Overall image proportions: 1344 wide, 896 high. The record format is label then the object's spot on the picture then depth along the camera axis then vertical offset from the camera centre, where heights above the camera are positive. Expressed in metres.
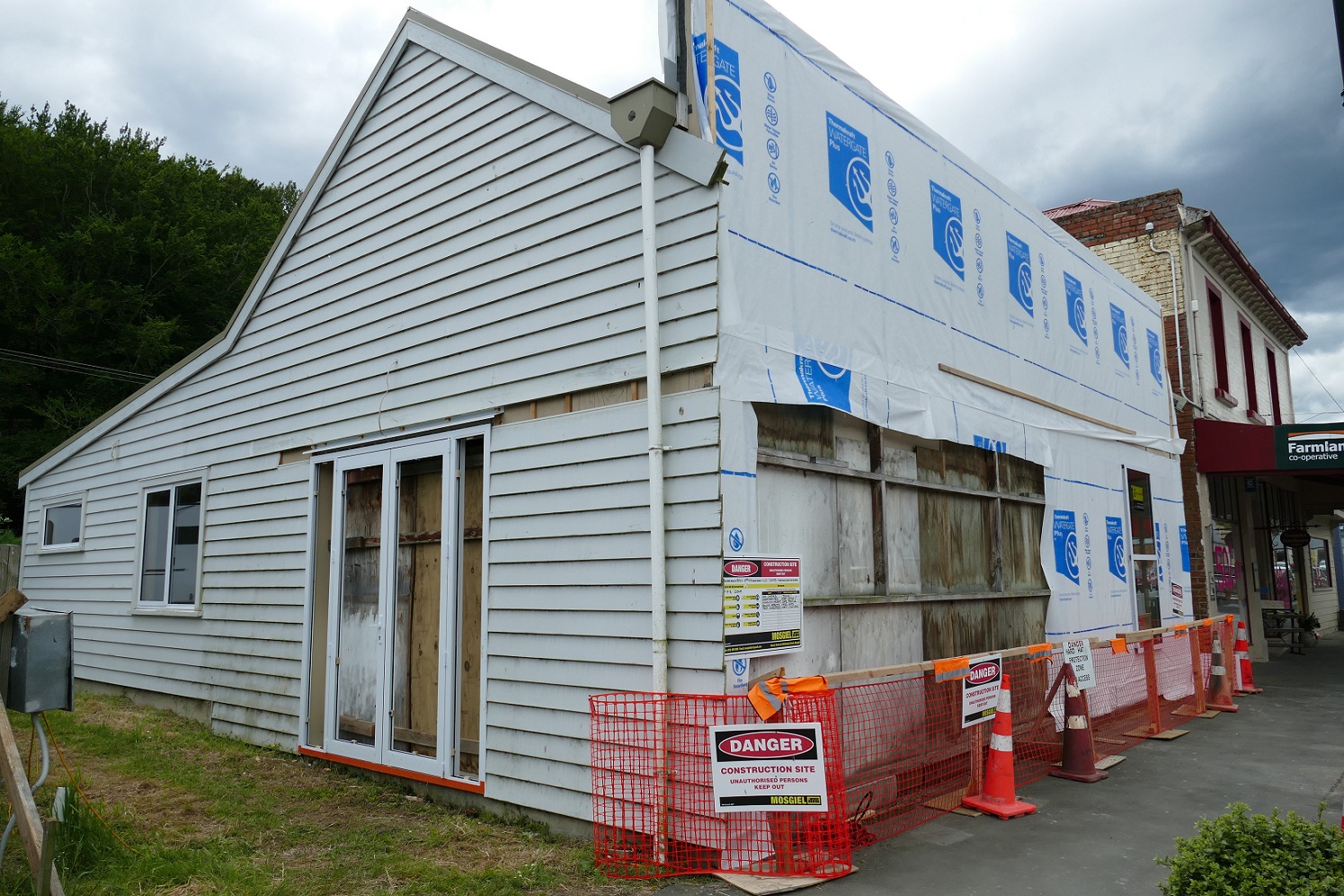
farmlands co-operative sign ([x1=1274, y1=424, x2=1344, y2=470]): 12.66 +1.59
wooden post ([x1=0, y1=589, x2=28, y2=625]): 4.76 -0.12
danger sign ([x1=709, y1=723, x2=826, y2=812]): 4.80 -1.05
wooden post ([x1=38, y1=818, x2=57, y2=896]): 3.68 -1.16
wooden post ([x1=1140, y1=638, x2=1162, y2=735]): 8.93 -1.25
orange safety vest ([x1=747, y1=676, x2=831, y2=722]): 4.93 -0.68
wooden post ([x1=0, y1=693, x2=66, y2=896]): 3.88 -0.99
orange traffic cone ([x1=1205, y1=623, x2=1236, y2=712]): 10.63 -1.50
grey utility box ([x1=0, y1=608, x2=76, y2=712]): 4.62 -0.43
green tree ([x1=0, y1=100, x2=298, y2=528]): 24.48 +9.30
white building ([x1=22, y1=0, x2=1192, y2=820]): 5.64 +1.15
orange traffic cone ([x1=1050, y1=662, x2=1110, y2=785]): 7.12 -1.43
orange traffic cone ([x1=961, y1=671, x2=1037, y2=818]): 6.18 -1.43
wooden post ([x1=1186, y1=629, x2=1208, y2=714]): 10.16 -1.24
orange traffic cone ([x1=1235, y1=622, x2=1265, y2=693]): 11.92 -1.43
